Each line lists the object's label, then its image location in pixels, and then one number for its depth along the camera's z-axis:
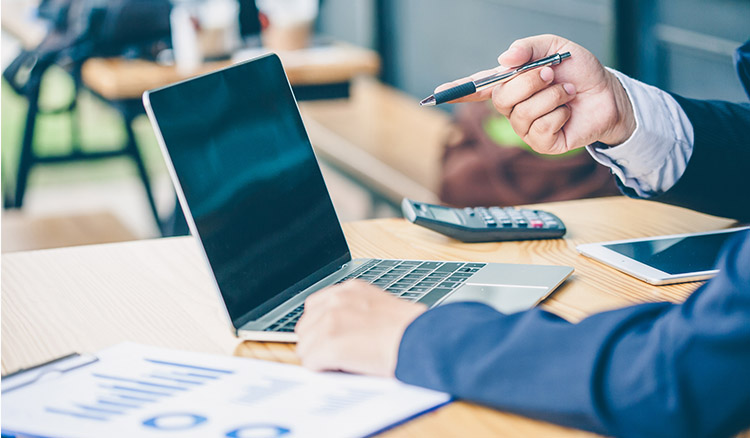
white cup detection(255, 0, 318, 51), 2.82
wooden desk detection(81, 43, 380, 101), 2.49
